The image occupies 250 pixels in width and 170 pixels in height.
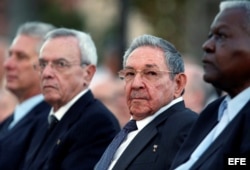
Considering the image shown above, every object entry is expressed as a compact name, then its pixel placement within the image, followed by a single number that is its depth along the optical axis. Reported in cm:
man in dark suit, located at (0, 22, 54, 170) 1516
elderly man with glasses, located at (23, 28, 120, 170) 1311
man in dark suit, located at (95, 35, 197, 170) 1168
